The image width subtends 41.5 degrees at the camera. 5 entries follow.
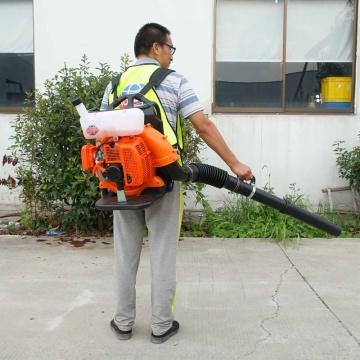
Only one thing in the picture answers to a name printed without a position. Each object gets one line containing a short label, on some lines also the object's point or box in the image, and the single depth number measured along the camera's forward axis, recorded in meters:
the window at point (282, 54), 6.62
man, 2.94
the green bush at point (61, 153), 5.36
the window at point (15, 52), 6.82
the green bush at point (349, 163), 6.07
